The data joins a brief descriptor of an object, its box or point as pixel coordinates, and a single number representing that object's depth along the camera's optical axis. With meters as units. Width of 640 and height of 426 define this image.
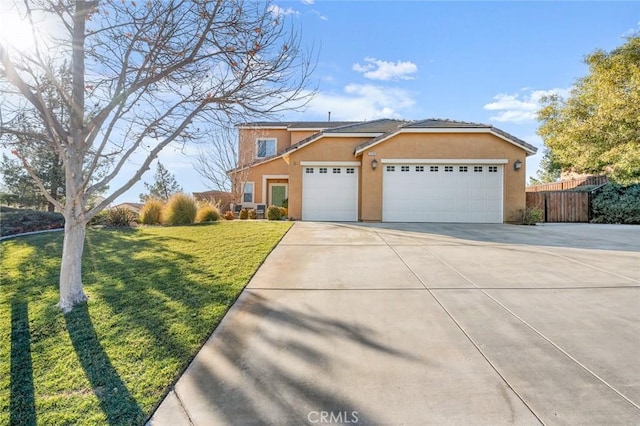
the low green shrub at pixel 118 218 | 12.68
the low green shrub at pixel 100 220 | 12.92
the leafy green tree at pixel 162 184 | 31.18
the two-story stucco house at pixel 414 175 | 13.72
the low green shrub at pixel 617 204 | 15.91
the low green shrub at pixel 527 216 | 13.44
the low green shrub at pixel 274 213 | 14.85
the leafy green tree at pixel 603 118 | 14.87
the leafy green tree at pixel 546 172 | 31.18
